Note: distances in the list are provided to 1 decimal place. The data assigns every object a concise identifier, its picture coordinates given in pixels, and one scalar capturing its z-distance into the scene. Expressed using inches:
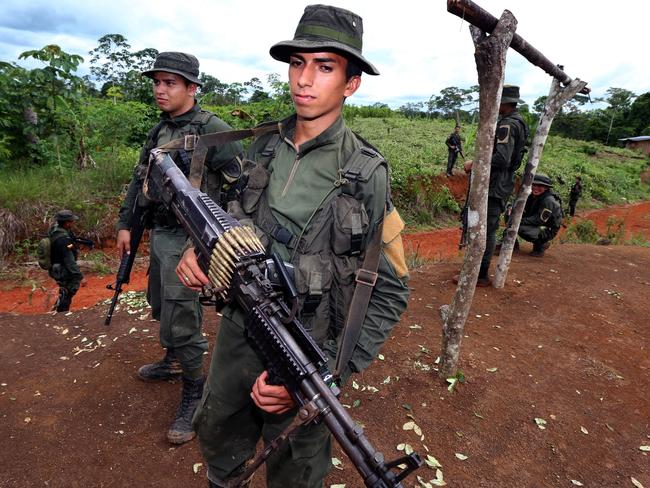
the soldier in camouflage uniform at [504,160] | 204.8
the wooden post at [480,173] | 118.7
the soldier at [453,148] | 513.3
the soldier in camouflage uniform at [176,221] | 109.6
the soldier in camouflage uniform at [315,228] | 64.7
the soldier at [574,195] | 546.4
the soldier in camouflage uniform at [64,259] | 217.9
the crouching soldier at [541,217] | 274.1
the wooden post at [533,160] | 196.2
